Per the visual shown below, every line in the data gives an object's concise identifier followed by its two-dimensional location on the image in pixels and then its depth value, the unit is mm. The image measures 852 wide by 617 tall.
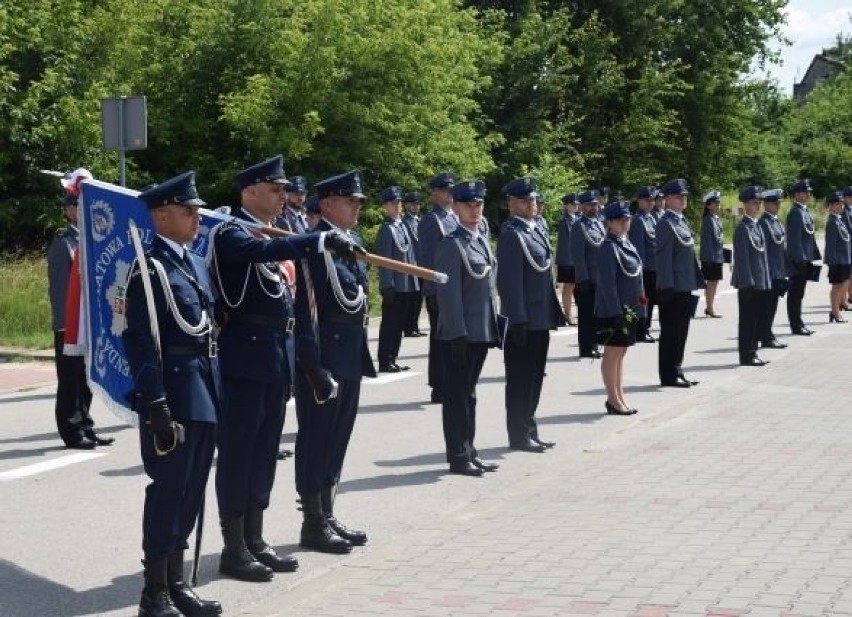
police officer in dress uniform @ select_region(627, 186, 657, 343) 18844
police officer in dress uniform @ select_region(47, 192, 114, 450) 11602
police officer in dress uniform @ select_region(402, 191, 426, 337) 18570
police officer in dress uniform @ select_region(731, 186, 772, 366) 16906
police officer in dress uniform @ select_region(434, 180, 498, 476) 10352
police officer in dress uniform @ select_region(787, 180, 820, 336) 20406
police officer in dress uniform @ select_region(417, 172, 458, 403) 14312
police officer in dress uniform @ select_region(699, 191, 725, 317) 22828
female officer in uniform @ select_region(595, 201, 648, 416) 13039
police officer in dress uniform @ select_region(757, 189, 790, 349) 18016
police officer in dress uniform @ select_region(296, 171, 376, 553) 8094
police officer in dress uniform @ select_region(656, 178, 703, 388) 15055
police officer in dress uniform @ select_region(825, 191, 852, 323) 22656
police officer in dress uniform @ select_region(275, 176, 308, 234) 14859
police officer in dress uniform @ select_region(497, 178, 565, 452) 11266
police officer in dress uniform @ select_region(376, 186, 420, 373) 16469
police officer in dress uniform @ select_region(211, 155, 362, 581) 7336
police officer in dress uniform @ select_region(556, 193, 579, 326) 21344
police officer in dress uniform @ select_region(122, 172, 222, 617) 6594
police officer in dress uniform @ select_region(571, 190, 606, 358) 17812
